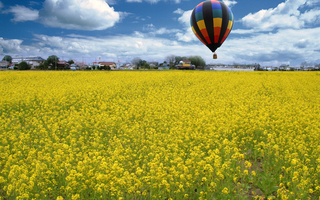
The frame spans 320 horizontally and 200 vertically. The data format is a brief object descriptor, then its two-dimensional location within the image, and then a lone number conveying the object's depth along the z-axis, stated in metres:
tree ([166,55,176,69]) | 100.09
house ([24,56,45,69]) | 113.75
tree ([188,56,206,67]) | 107.00
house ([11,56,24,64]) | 122.99
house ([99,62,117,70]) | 120.26
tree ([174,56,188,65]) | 102.84
